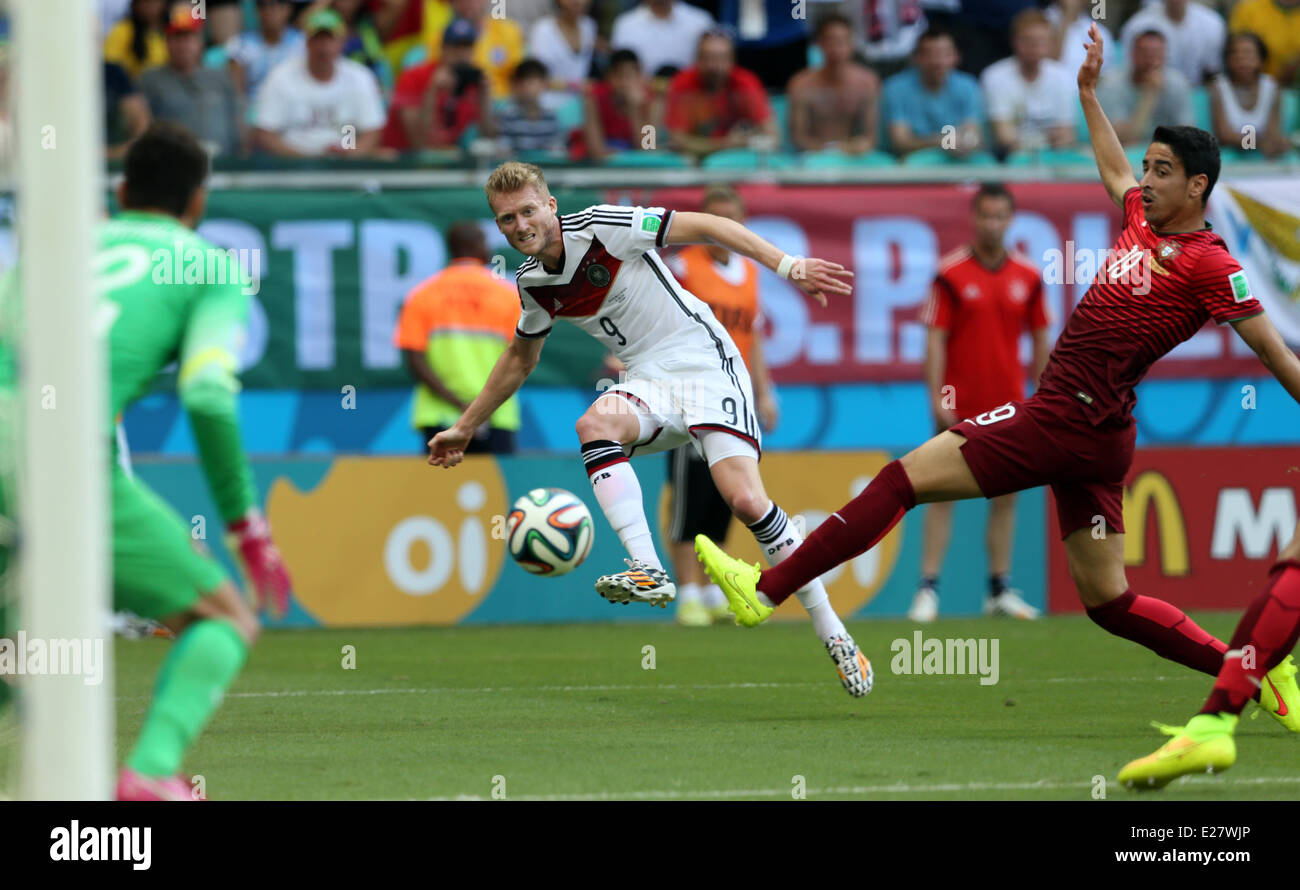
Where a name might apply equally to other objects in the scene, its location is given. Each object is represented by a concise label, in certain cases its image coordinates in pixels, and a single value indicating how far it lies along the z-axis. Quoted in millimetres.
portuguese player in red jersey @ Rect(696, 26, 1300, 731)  6230
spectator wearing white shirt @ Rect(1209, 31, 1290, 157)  14742
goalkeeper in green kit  4508
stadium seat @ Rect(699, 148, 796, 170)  13898
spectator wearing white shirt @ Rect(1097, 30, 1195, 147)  14438
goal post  3730
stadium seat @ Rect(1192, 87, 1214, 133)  14984
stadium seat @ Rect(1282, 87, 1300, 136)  15008
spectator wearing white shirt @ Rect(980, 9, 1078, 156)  14359
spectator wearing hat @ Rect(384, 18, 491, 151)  13969
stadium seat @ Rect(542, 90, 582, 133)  14344
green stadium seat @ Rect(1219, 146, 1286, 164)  14297
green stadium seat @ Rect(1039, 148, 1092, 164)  14109
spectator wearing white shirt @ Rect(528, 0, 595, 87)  15516
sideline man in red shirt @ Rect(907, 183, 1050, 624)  11516
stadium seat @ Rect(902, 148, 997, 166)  14281
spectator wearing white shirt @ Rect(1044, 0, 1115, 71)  15945
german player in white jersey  7188
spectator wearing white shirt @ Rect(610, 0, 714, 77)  15555
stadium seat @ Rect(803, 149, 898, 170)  14055
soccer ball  7891
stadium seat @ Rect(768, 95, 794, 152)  14625
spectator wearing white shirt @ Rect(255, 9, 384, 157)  13797
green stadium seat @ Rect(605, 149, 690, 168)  13586
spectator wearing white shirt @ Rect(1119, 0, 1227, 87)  15875
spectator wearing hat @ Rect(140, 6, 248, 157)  13594
